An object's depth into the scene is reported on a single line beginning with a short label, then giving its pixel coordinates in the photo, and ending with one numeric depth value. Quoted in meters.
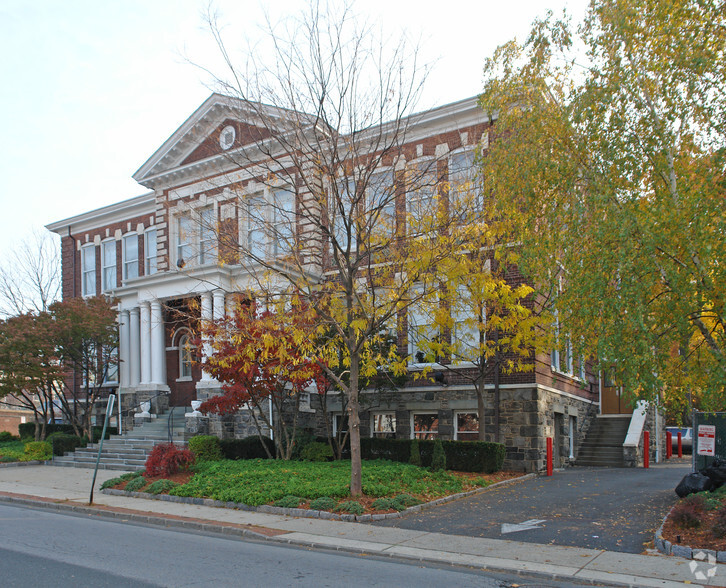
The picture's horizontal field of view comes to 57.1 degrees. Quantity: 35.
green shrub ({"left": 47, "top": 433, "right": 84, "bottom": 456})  23.02
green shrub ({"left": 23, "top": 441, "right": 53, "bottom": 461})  22.53
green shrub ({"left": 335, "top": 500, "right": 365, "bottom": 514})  12.20
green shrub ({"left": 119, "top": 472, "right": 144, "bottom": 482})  16.42
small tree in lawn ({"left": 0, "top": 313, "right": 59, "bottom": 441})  24.61
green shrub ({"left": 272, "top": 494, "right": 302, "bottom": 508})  12.95
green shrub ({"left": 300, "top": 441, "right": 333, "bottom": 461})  19.42
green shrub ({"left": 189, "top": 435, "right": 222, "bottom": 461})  19.17
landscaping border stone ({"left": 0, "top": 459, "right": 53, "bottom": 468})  21.91
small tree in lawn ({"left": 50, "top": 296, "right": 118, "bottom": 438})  25.50
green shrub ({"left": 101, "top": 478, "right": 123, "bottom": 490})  16.03
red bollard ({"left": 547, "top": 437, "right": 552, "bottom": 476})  18.91
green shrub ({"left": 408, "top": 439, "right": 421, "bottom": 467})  18.53
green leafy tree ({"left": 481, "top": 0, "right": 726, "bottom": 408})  10.25
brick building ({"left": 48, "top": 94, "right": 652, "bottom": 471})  20.14
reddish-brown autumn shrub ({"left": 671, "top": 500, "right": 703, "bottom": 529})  9.58
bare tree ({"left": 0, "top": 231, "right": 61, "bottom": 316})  31.74
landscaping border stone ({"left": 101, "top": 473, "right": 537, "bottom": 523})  12.10
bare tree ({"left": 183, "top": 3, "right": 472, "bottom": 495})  13.66
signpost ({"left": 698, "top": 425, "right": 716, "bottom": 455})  12.67
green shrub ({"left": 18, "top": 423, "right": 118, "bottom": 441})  24.52
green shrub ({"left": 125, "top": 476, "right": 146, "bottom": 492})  15.42
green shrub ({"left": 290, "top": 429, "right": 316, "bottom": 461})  19.95
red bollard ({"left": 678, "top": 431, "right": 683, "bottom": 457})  27.33
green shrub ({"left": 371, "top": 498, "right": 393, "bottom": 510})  12.50
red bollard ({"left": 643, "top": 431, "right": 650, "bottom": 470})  21.84
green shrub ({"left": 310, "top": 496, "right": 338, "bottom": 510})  12.55
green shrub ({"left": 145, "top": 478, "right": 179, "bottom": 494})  14.85
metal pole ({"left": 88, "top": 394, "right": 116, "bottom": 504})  14.00
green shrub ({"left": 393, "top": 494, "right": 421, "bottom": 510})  12.67
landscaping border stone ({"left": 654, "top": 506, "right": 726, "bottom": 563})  8.48
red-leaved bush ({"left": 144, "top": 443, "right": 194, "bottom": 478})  16.58
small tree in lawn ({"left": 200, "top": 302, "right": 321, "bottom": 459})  16.08
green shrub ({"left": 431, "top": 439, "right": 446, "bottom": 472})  18.03
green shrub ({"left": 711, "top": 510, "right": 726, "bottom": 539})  9.00
